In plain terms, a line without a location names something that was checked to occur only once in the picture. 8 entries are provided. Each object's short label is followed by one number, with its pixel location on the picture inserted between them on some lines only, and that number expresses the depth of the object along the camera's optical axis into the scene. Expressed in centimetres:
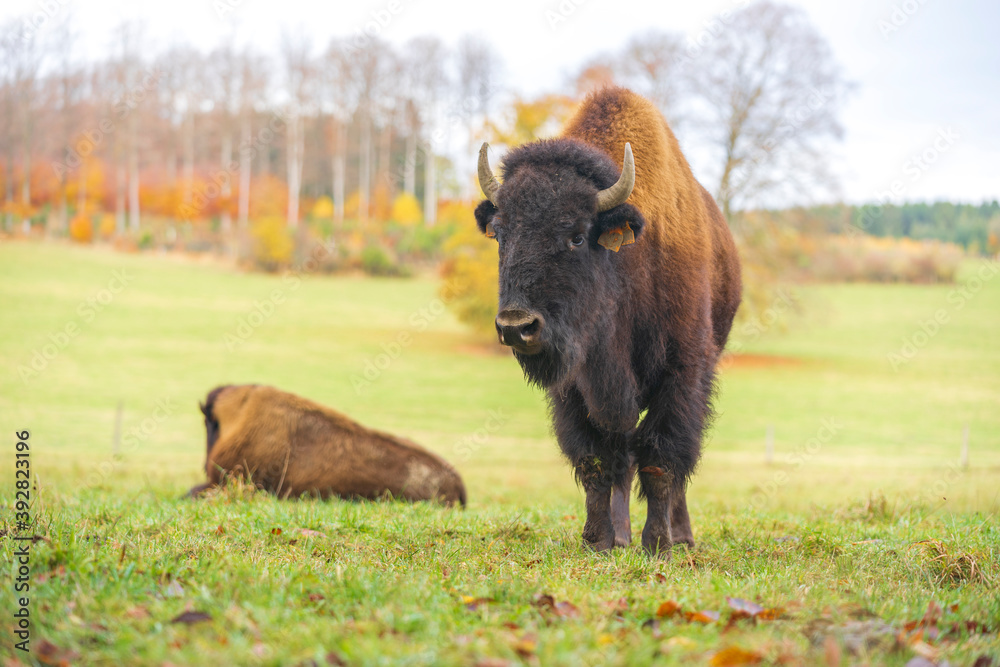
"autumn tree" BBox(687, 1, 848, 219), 6212
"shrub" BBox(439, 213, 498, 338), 7669
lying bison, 1955
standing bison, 1144
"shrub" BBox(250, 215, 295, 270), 11644
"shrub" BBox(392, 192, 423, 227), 12875
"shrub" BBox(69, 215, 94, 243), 12544
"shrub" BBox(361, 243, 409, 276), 12162
